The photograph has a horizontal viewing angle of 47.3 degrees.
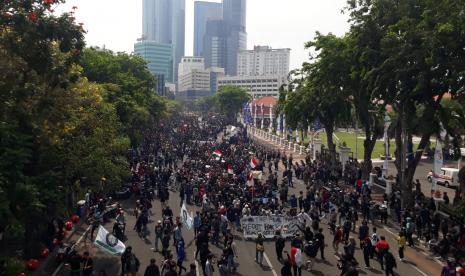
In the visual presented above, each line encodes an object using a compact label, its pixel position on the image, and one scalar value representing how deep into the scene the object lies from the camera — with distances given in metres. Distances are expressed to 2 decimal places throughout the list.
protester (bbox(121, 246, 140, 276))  16.94
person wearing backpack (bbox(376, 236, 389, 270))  18.88
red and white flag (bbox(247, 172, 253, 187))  29.56
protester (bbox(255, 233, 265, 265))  19.26
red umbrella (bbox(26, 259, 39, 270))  18.90
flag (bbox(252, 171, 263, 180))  32.62
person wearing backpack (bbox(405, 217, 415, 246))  22.31
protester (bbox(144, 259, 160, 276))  15.53
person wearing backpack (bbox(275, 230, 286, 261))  19.52
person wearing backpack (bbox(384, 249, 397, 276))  18.00
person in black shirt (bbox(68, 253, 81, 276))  16.84
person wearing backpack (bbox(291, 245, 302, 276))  17.69
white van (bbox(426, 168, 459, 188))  39.56
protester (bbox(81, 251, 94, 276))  16.72
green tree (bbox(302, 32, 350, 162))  37.00
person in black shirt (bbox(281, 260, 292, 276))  16.27
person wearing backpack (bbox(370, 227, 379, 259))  20.03
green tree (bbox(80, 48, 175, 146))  38.41
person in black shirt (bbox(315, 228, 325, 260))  19.52
